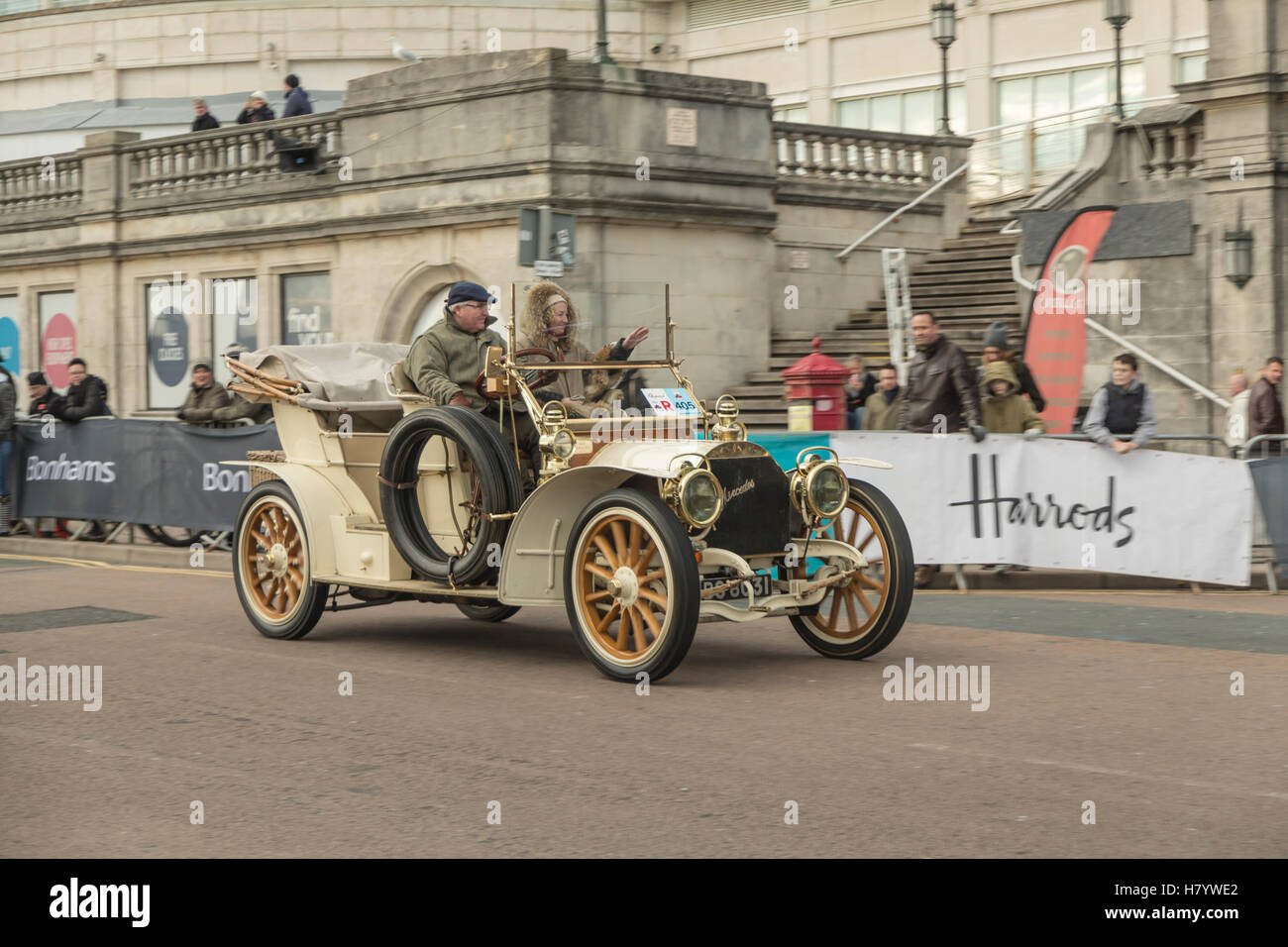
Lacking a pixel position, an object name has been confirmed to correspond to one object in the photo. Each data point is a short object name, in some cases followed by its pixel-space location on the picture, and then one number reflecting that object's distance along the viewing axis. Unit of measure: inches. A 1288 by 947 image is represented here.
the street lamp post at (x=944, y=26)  1093.1
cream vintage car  340.8
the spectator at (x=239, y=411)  671.8
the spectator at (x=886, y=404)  603.8
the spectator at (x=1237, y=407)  660.1
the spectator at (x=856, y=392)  729.0
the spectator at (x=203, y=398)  679.7
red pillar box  658.8
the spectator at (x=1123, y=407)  519.8
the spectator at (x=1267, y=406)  604.1
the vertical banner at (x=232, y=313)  1058.7
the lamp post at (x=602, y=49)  881.1
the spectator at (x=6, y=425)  725.3
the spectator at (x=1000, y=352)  558.3
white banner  505.4
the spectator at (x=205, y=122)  1170.0
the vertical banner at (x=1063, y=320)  831.1
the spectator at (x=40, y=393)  778.4
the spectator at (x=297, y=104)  1111.0
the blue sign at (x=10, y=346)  1240.8
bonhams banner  636.7
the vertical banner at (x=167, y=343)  1115.3
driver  389.7
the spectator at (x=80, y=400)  718.5
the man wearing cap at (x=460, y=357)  381.4
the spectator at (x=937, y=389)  527.5
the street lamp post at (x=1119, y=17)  1057.5
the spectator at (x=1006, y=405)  541.3
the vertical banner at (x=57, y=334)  1197.7
